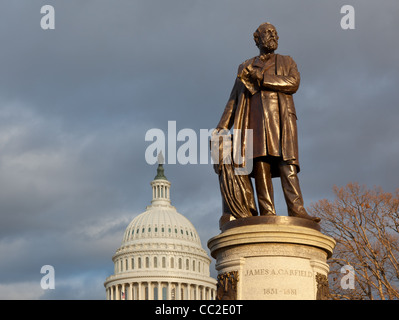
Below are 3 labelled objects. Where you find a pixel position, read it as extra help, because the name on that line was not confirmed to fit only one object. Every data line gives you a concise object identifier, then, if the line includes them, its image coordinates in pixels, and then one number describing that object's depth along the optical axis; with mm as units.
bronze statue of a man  14844
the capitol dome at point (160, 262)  158500
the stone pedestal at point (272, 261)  13688
